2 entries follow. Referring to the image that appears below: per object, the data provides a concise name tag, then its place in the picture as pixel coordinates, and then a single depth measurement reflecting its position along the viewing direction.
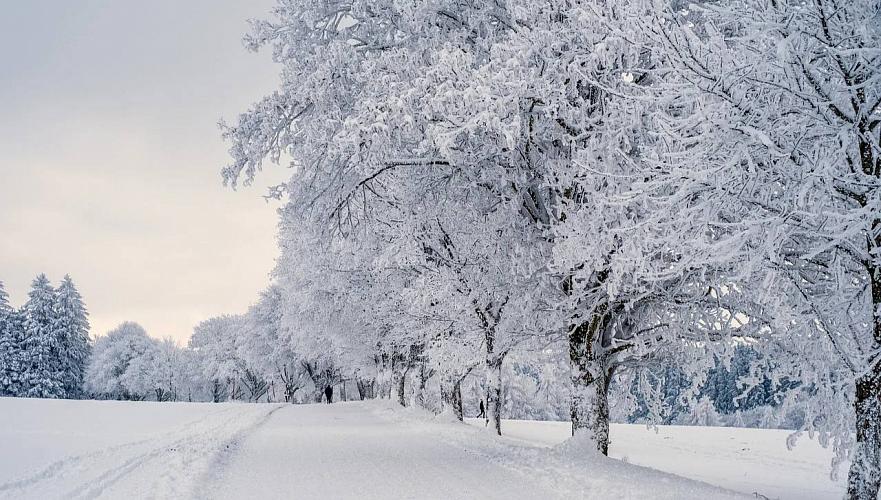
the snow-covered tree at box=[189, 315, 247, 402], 72.25
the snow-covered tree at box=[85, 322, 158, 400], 76.31
